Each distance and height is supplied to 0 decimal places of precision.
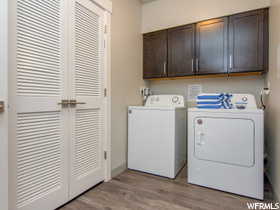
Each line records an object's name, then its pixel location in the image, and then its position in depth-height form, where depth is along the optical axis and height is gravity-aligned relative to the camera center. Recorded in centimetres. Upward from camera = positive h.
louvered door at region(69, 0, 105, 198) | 165 +12
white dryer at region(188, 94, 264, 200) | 166 -46
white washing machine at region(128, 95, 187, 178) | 210 -45
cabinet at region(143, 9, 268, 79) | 202 +81
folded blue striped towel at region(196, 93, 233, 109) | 190 +6
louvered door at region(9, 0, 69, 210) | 121 -2
